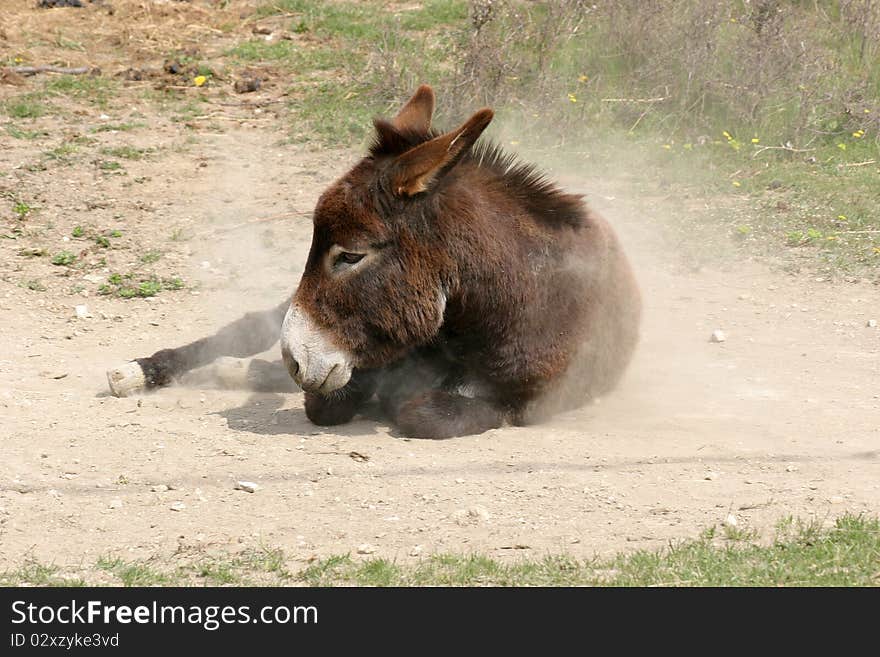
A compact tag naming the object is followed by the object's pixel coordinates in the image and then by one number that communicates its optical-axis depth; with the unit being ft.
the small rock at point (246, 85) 43.50
